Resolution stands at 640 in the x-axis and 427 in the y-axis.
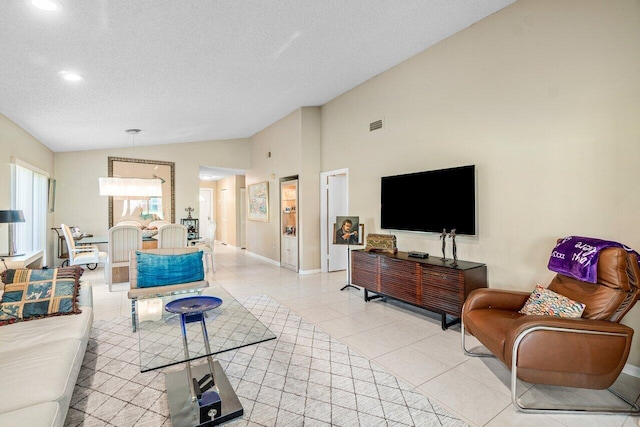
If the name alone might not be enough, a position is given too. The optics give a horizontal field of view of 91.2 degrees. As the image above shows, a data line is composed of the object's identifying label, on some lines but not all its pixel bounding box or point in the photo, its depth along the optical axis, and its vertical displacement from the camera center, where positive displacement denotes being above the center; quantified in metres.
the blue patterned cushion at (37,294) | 2.45 -0.62
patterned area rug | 1.96 -1.25
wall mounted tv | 3.56 +0.18
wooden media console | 3.26 -0.76
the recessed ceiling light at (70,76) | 3.14 +1.46
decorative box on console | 4.34 -0.40
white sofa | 1.44 -0.85
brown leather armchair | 2.02 -0.84
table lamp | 3.68 +0.02
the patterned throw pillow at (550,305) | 2.32 -0.72
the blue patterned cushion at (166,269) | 3.56 -0.61
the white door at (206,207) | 11.79 +0.37
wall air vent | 4.89 +1.43
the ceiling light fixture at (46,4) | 2.08 +1.45
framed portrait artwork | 5.02 -0.25
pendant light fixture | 5.54 +0.56
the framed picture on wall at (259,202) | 7.61 +0.37
